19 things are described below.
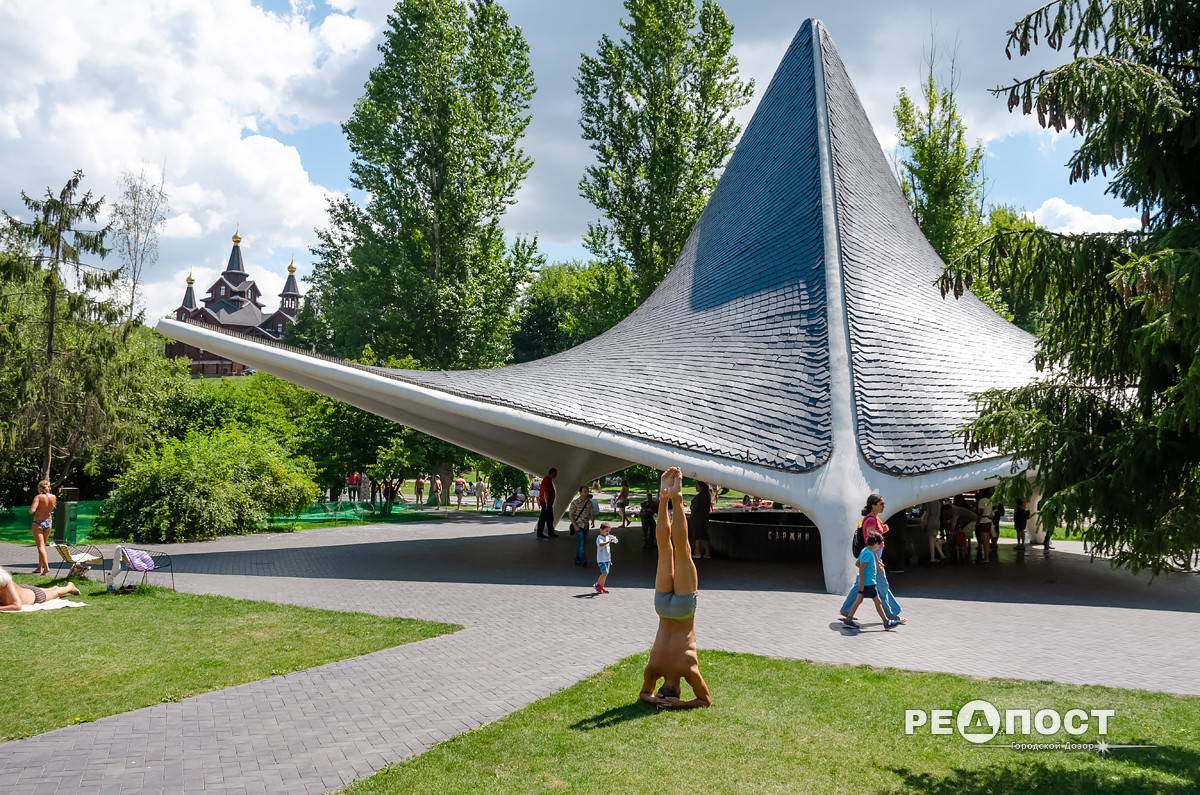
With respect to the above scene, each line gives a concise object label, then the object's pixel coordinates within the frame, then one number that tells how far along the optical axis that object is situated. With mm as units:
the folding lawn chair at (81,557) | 10461
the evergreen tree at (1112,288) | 4203
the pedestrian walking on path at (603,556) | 10585
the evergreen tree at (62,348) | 16969
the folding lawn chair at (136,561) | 9805
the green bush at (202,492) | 16109
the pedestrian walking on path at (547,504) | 17416
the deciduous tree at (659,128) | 27609
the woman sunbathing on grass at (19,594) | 8711
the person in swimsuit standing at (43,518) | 11180
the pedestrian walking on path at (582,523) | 13141
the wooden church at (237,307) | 90562
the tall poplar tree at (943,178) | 26594
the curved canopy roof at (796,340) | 11500
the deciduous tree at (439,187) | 27016
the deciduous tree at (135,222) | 33666
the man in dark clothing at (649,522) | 15914
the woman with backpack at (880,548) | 8492
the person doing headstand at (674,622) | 5652
